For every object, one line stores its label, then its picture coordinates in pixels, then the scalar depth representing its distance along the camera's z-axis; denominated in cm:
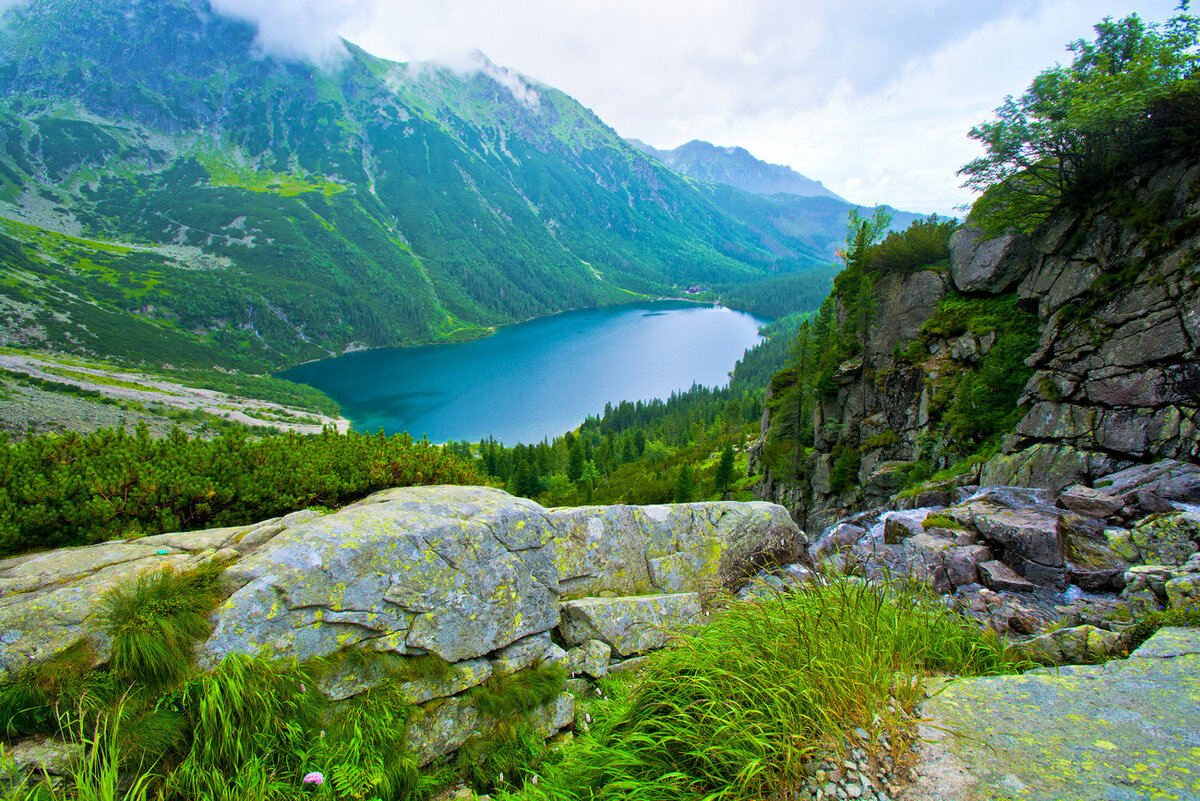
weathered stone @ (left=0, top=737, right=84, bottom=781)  348
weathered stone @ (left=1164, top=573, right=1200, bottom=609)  479
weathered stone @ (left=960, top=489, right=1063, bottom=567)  783
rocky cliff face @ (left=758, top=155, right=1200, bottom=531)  1227
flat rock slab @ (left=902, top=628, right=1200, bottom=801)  235
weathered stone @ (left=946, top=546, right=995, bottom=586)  799
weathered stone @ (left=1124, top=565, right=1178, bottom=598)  549
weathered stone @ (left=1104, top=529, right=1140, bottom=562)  732
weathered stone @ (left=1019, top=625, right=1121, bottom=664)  401
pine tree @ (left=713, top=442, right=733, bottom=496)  5299
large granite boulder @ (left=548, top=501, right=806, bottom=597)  759
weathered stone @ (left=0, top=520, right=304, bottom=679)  409
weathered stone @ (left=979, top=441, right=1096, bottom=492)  1301
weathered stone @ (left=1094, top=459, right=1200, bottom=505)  873
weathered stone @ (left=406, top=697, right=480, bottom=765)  540
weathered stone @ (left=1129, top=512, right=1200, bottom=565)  686
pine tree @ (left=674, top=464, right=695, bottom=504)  5050
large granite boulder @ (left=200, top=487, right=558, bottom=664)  500
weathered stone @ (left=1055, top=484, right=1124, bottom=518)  870
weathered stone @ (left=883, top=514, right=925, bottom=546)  1009
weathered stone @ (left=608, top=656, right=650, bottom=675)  671
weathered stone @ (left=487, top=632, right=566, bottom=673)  627
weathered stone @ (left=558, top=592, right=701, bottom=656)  700
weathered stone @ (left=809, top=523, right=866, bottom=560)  1054
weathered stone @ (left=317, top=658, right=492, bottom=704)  511
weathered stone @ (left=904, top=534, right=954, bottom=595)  784
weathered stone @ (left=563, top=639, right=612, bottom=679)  667
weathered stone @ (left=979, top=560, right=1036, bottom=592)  734
